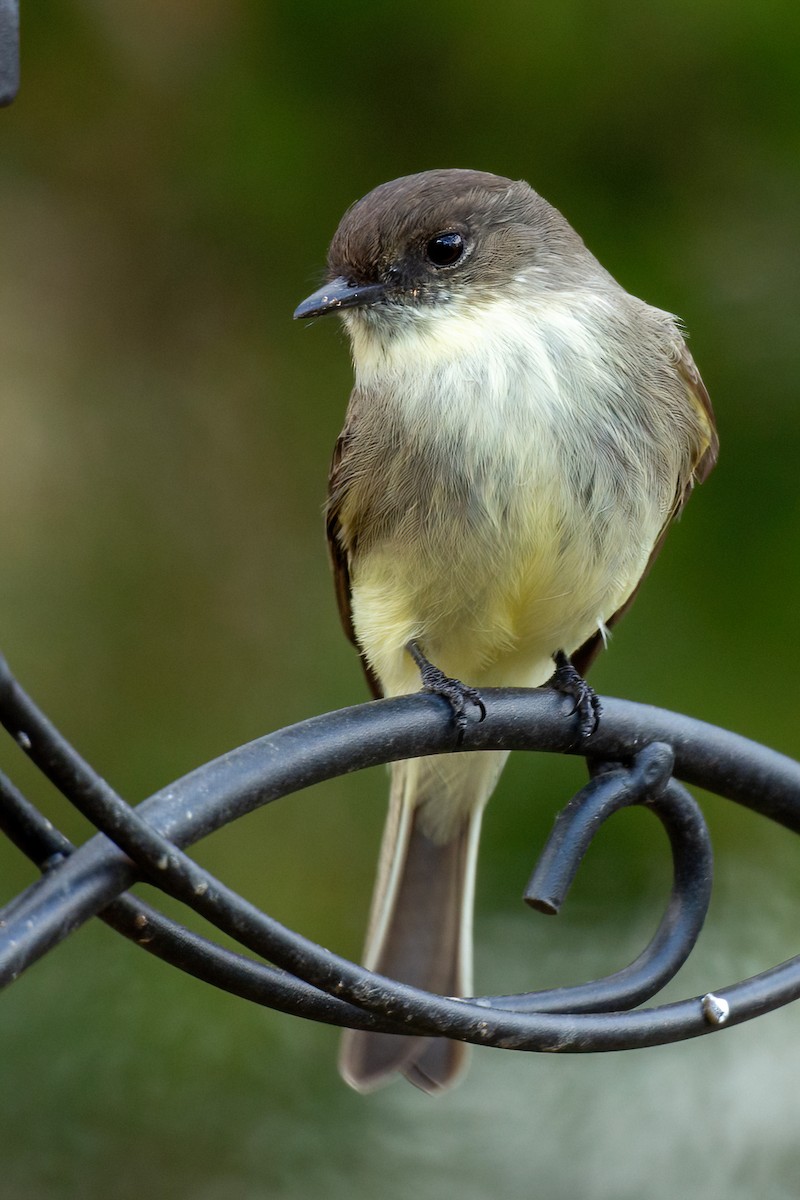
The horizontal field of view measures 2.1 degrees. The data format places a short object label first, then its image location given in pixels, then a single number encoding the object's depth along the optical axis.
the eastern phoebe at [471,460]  3.34
